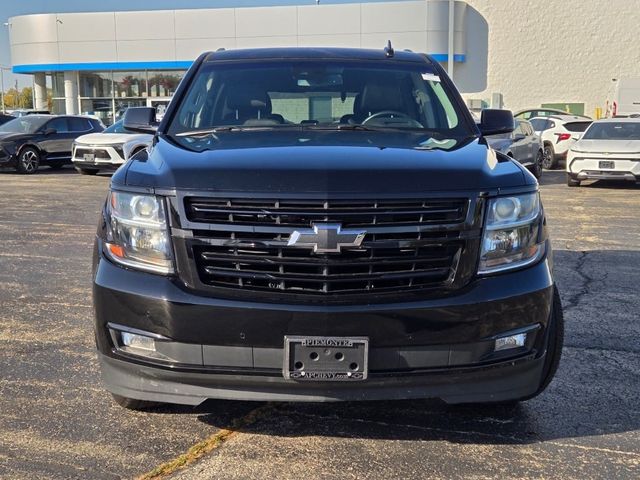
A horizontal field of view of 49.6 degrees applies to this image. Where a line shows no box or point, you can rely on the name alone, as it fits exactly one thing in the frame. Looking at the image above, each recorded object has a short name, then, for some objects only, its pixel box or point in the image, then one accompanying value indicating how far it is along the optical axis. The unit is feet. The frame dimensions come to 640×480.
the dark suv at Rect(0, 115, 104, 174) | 58.39
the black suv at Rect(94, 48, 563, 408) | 9.17
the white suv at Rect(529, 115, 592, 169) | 65.26
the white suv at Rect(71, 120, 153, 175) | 53.83
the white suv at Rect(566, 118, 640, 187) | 46.68
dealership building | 110.93
